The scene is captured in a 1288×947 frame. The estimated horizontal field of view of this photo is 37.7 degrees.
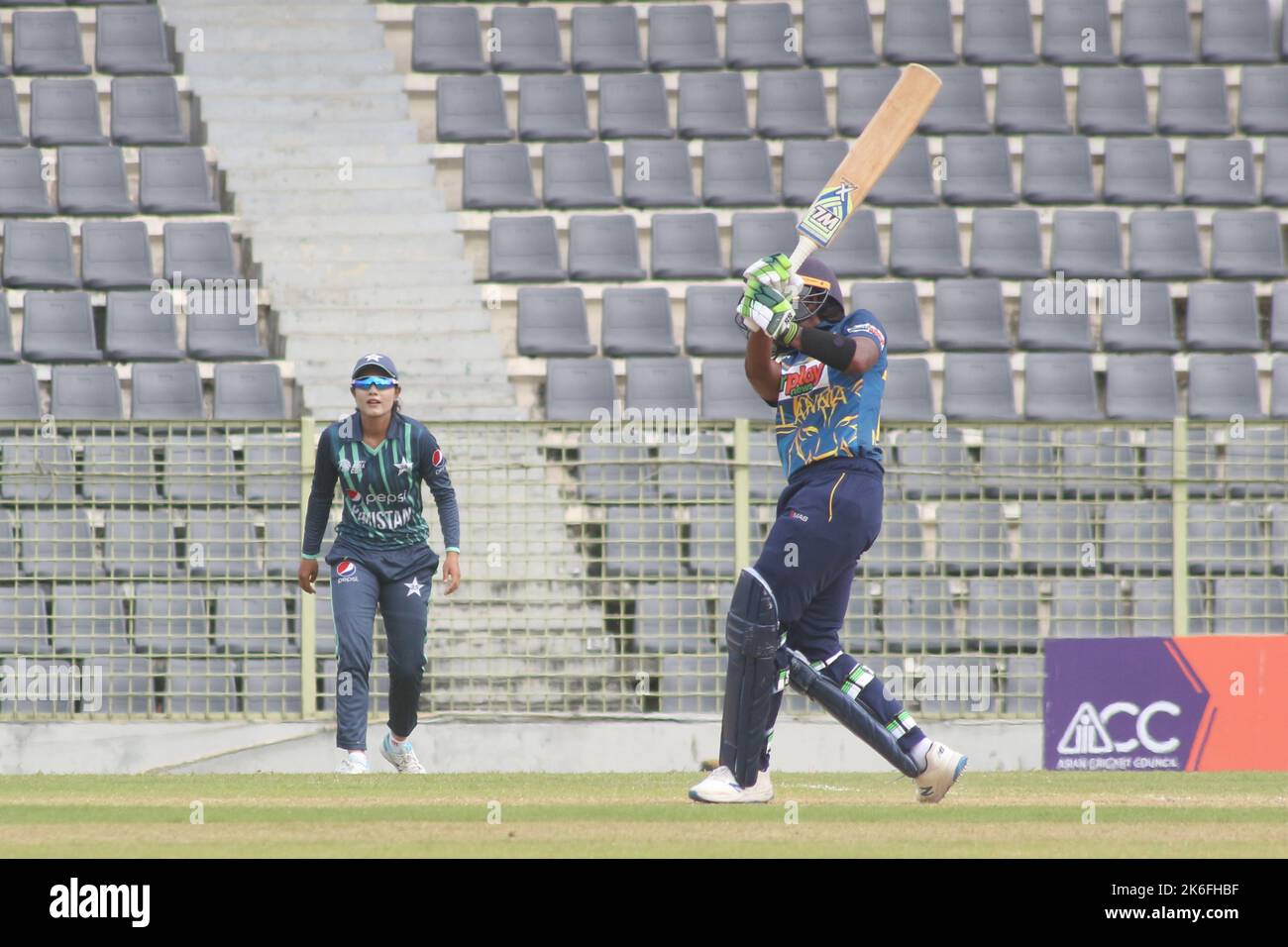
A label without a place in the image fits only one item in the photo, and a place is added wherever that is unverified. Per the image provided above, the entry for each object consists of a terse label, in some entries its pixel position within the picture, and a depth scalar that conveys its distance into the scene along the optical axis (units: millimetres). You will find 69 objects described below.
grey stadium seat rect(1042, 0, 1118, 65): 17281
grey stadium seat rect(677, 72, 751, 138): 16531
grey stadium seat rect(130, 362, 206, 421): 14125
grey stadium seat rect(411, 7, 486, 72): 17016
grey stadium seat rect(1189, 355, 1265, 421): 14820
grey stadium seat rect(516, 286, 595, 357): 14852
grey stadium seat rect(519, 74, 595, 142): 16438
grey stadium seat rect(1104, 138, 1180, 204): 16297
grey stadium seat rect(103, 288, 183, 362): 14773
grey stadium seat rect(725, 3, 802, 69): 17125
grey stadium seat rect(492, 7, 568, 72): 17094
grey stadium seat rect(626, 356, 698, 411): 14250
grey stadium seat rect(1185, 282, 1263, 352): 15344
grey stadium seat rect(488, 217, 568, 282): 15406
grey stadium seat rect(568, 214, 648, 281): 15430
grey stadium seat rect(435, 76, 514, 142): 16531
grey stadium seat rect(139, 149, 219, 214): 15875
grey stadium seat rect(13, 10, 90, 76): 16891
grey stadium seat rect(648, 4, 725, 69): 17078
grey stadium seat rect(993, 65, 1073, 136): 16703
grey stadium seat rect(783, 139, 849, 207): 15961
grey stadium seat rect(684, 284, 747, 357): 14883
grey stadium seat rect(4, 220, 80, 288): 15281
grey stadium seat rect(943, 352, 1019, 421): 14562
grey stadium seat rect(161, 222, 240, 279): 15250
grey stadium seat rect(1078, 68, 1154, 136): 16750
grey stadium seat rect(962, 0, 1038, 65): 17219
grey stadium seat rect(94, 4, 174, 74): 16875
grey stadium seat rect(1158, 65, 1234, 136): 16734
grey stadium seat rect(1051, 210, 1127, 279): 15648
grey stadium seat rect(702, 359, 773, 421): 14375
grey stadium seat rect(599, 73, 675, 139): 16484
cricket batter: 6660
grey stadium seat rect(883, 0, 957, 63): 17062
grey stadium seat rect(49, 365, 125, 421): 14273
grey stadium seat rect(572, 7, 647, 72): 17094
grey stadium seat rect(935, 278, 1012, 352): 15117
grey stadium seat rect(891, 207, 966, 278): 15656
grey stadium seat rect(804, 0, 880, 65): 17156
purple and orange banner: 10695
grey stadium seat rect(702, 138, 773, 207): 16000
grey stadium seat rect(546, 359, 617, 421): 14367
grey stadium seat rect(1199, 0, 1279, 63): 17344
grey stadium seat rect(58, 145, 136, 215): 15820
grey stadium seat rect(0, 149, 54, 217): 15883
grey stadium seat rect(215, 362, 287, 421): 14117
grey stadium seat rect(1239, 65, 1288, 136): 16828
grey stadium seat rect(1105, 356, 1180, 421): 14906
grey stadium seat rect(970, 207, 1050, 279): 15656
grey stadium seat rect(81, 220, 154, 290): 15305
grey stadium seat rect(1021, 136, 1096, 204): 16250
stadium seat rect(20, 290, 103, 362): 14766
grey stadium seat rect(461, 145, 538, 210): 15891
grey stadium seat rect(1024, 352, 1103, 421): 14805
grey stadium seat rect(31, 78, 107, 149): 16359
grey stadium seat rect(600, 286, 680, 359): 14820
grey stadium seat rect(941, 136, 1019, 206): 16203
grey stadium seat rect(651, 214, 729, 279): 15445
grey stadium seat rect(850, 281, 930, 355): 14852
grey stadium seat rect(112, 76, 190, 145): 16359
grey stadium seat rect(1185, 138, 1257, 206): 16344
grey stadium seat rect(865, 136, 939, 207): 16141
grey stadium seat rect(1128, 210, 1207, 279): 15797
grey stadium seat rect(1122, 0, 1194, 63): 17250
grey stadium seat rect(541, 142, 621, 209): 15883
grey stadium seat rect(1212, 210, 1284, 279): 15812
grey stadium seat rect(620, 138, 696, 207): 15945
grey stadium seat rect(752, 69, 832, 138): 16516
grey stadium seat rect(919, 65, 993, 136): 16609
